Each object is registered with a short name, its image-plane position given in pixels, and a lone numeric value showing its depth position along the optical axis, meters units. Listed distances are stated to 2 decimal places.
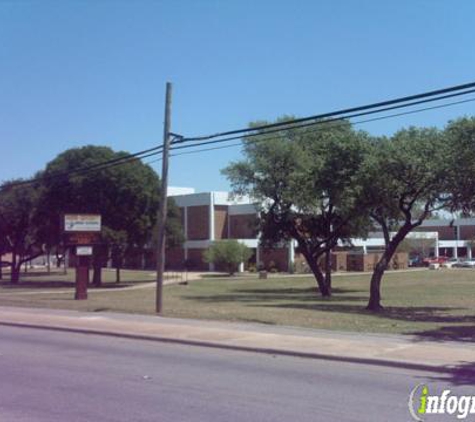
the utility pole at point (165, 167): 24.84
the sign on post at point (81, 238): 35.06
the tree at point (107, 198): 52.84
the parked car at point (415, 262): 106.60
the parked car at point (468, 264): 96.74
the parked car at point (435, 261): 101.62
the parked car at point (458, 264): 97.66
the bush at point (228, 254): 77.06
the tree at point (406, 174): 25.69
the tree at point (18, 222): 57.78
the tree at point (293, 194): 38.97
